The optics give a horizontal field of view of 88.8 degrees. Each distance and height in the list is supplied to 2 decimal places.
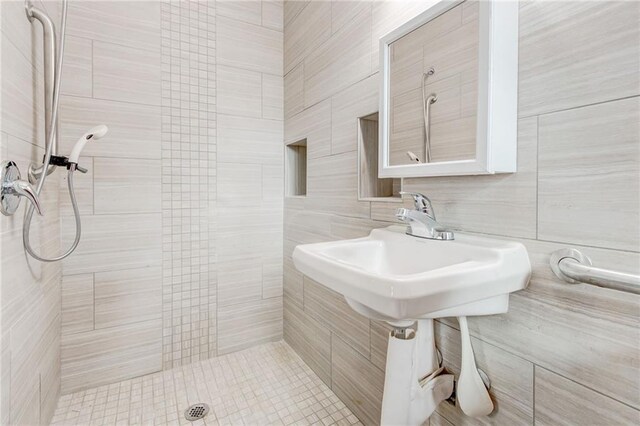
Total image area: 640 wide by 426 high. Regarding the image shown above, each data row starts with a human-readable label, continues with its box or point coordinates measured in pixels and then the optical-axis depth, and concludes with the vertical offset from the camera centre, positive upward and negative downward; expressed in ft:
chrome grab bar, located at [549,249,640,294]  2.00 -0.43
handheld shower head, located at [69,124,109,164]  4.25 +0.89
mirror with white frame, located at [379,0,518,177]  2.83 +1.17
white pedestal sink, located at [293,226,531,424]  2.31 -0.62
